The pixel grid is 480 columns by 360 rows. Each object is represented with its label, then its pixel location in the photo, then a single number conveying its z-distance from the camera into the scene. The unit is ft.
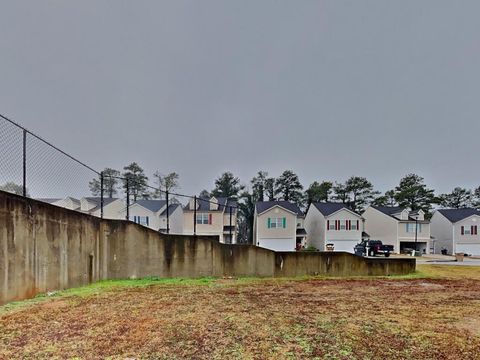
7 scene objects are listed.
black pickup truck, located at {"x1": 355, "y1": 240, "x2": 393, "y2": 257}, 88.12
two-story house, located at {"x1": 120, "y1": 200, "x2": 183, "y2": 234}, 92.63
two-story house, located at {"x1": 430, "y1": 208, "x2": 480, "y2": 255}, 112.37
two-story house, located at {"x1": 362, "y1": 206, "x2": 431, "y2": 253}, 109.19
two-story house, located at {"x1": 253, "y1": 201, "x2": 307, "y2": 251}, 97.91
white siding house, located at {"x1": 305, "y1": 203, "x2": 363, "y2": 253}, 102.06
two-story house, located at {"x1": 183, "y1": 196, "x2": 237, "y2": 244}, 92.07
